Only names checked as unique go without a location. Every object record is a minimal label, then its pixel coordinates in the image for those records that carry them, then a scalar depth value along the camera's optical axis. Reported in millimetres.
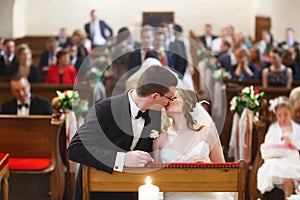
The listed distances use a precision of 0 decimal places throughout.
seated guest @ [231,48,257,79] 9242
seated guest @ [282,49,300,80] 8922
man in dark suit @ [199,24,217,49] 15109
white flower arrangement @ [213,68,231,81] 8370
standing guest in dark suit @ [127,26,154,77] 6957
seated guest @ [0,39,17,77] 9773
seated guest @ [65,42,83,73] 9977
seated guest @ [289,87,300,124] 5375
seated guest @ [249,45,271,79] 9802
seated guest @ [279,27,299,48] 13297
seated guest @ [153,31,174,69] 7218
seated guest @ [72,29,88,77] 10261
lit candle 2541
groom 3086
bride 3518
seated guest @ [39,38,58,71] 10852
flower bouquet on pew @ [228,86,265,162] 5785
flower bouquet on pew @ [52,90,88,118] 5551
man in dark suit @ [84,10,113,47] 14442
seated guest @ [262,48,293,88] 8188
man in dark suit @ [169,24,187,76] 7286
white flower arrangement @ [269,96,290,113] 5157
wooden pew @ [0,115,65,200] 5539
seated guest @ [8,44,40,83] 8609
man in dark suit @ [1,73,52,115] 6113
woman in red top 8539
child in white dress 4941
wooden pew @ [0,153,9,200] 3980
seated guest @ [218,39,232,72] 10008
